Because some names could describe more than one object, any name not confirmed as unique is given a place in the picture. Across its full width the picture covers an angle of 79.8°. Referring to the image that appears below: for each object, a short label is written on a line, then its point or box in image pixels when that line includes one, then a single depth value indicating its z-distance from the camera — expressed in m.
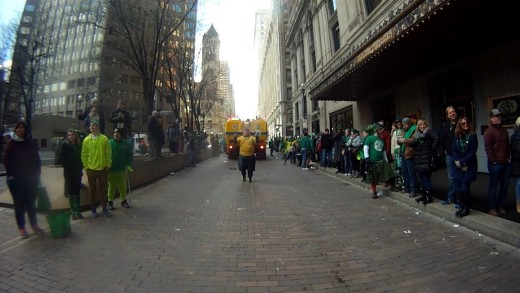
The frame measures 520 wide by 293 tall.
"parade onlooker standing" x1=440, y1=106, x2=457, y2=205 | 5.68
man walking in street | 11.24
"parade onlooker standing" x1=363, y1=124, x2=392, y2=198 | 7.73
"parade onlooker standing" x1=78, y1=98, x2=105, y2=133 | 8.33
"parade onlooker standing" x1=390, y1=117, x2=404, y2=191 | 7.57
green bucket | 4.78
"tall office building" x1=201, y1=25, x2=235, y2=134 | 27.80
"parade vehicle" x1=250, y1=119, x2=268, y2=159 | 25.16
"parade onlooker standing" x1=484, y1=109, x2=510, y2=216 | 5.21
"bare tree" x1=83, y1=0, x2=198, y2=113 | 14.07
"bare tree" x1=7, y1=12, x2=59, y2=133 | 23.50
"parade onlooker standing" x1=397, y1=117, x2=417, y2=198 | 6.69
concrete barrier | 6.68
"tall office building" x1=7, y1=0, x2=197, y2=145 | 15.73
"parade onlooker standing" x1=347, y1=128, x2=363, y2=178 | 10.11
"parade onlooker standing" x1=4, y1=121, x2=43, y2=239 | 4.92
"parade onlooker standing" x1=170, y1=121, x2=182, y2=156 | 16.97
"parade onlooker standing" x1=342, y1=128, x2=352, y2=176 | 11.54
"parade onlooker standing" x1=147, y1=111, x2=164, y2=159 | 12.09
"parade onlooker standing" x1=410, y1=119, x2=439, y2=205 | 6.13
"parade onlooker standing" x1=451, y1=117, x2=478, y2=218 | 5.24
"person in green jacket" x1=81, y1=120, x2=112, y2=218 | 6.08
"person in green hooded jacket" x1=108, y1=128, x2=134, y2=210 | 6.72
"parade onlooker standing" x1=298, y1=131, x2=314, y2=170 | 16.62
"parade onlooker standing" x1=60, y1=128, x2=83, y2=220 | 5.88
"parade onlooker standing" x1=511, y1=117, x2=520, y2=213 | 4.91
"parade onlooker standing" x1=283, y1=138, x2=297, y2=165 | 20.23
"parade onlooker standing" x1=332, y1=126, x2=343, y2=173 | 12.84
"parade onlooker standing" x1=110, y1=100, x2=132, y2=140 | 9.11
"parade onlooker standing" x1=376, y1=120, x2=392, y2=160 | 8.61
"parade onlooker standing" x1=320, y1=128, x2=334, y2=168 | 14.69
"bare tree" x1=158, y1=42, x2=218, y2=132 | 24.80
